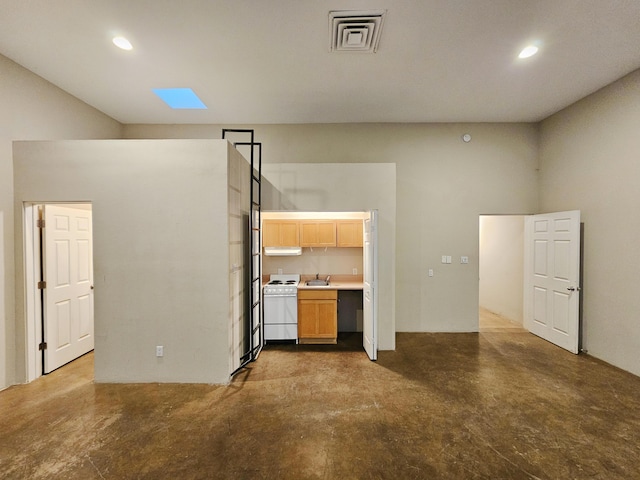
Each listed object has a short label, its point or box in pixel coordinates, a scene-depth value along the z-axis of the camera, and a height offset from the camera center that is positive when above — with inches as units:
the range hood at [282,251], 196.1 -11.8
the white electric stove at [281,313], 177.8 -49.7
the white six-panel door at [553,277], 164.7 -28.0
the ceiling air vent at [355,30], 103.7 +79.3
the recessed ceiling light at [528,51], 121.3 +79.5
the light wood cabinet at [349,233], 193.0 +0.5
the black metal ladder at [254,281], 152.6 -26.8
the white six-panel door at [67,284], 138.3 -26.0
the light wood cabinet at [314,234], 191.8 -0.2
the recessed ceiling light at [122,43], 116.6 +80.4
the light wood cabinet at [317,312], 177.6 -49.1
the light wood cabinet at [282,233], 191.2 +0.6
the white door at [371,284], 151.1 -27.9
